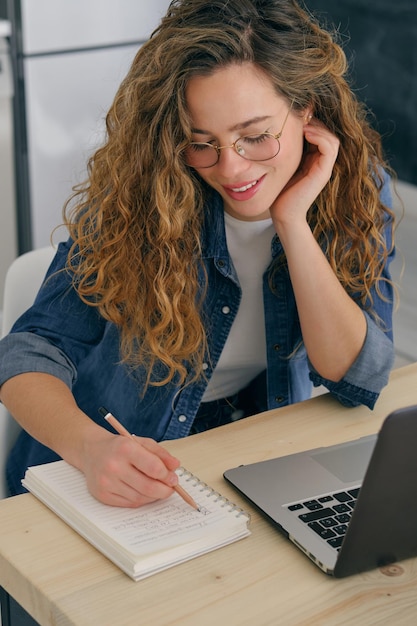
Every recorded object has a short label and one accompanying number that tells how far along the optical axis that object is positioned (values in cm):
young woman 192
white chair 214
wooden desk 153
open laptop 150
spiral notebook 159
